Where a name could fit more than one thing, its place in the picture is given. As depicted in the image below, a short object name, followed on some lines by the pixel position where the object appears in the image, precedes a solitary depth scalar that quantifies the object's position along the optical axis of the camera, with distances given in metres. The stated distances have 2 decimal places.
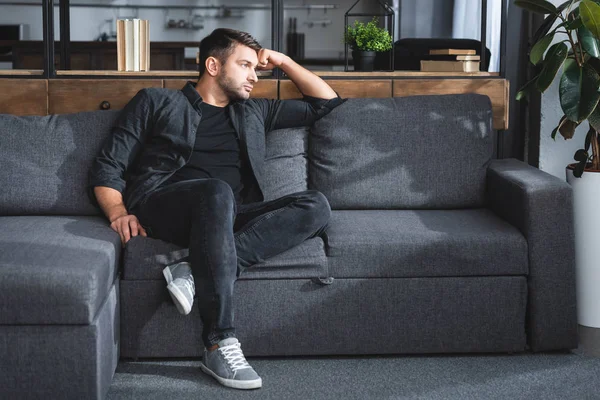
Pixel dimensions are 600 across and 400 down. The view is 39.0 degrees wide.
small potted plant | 3.64
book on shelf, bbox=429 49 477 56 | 3.61
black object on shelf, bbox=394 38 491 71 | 4.27
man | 2.51
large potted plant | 2.89
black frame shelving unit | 3.38
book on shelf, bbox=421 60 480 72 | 3.59
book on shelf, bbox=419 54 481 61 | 3.59
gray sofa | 2.25
